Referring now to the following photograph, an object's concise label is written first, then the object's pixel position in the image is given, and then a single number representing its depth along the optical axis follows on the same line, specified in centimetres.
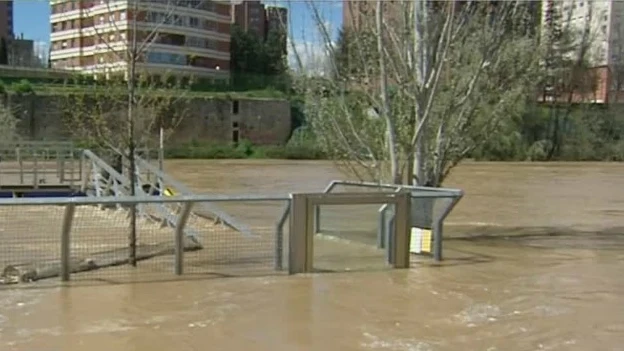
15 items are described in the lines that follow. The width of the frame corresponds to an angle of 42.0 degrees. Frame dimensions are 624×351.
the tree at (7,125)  3187
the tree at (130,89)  926
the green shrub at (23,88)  4619
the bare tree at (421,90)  1116
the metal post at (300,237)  833
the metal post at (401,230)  890
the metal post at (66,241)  775
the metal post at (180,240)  821
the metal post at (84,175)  1820
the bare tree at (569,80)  4922
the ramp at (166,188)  1098
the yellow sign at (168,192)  1415
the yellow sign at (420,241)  976
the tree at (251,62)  5816
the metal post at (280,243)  859
